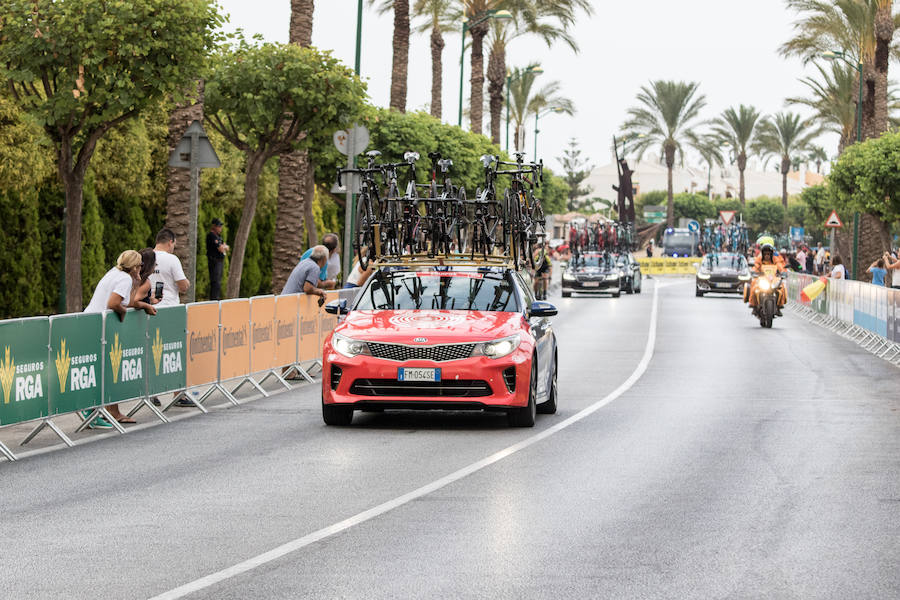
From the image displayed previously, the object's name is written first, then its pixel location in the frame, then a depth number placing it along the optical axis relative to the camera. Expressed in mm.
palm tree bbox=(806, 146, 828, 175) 168338
